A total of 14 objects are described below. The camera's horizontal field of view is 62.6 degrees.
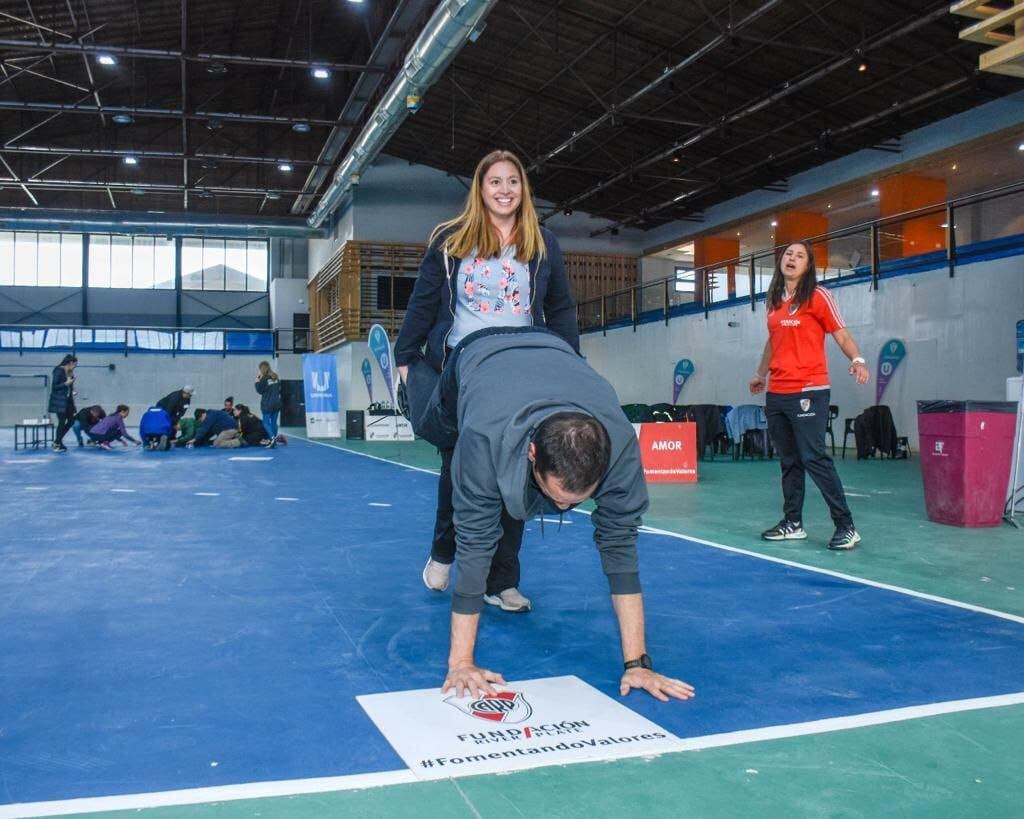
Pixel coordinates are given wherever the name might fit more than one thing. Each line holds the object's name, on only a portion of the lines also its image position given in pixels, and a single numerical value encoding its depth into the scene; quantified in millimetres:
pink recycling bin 5004
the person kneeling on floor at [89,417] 15227
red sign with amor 8398
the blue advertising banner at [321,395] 17859
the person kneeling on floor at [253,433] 15156
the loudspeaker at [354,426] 18797
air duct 11344
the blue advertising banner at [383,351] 13727
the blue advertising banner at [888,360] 13055
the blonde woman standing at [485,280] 2584
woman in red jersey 4285
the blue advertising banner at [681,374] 17781
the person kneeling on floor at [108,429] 14922
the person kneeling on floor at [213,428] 14904
